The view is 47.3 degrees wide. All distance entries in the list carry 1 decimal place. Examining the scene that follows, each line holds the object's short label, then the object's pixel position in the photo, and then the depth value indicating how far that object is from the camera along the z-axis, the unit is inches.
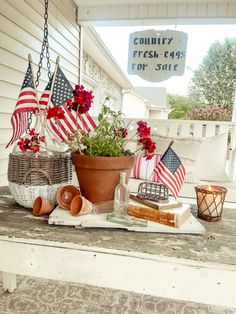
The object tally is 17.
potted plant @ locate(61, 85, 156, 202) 36.8
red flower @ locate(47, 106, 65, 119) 35.7
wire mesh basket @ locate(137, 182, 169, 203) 37.7
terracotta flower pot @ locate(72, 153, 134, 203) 36.6
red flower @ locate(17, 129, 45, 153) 37.4
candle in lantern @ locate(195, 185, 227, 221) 37.8
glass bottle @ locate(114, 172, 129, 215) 37.2
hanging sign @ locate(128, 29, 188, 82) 123.6
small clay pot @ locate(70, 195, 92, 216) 35.8
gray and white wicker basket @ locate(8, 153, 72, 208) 38.1
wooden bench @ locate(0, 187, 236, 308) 27.3
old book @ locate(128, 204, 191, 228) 33.7
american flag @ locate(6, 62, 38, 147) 44.0
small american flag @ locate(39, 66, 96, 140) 46.2
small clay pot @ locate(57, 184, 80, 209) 38.4
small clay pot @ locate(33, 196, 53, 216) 37.0
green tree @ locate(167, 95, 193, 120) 398.2
